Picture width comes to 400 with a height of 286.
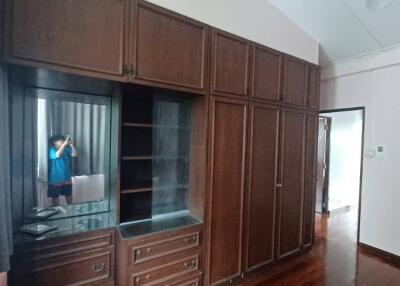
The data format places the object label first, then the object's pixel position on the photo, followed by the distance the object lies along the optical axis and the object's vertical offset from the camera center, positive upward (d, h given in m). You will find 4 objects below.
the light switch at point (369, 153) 3.22 -0.15
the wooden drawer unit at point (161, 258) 1.77 -1.00
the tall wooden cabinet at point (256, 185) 2.18 -0.49
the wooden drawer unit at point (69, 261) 1.54 -0.92
